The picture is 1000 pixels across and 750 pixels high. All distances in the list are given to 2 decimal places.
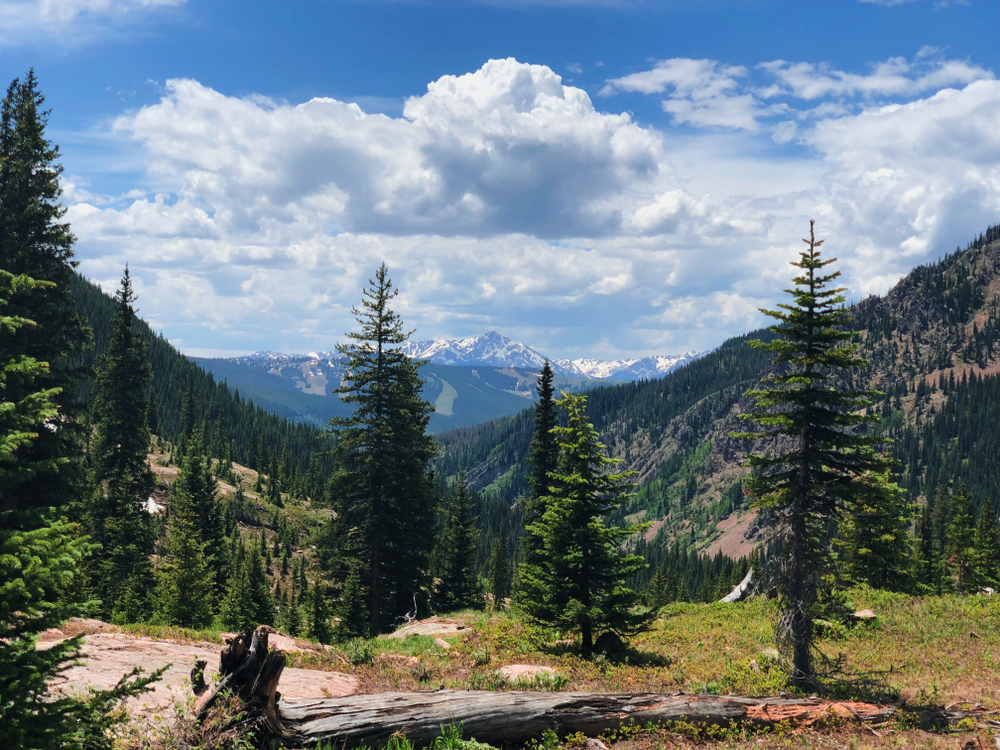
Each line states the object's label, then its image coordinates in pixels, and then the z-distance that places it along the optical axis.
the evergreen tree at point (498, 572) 76.88
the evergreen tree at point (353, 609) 31.67
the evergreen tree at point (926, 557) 57.60
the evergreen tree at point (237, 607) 35.53
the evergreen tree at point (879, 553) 33.56
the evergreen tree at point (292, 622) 32.31
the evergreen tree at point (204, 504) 45.75
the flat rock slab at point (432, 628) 26.16
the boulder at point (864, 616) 23.70
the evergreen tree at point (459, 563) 48.88
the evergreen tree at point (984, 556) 58.69
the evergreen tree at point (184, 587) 30.08
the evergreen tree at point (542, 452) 36.38
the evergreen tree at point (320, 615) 31.05
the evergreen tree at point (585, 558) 20.48
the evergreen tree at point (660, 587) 99.00
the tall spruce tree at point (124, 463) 37.09
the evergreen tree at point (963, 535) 59.09
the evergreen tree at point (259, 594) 39.03
